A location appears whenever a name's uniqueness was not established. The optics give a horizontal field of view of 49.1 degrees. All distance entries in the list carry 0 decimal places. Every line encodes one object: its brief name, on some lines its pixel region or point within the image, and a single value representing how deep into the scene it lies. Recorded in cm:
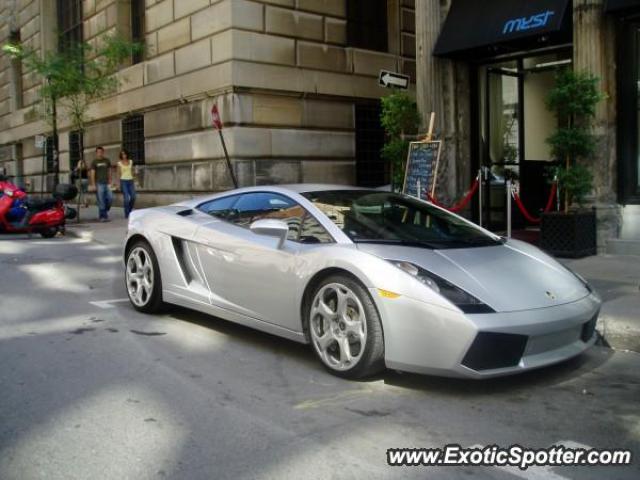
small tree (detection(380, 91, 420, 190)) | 1188
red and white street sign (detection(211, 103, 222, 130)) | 1459
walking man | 1753
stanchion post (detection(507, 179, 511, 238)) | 1008
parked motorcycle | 1398
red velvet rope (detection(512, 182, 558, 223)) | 1002
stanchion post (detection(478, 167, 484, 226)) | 1217
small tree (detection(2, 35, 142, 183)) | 1784
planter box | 953
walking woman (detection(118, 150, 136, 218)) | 1716
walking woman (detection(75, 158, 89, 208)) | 2289
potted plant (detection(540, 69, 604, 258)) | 957
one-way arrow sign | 1152
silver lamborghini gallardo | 423
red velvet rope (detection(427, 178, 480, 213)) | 1097
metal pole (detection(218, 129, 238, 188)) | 1502
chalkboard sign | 1122
